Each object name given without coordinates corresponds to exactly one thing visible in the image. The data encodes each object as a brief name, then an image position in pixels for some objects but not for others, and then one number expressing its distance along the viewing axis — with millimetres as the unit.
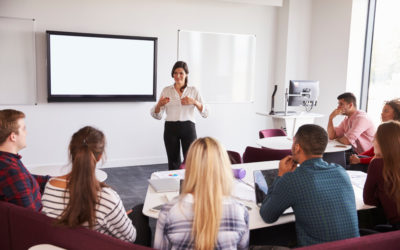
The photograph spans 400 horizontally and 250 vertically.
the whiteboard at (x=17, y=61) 5078
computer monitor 5527
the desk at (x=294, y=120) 5623
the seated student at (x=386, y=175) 2248
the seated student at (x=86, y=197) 1713
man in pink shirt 4242
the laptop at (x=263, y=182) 2295
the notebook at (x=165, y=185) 2529
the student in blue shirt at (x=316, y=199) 1924
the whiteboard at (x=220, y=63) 6238
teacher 4395
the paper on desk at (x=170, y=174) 2857
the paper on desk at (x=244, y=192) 2434
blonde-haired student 1545
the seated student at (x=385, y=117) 3586
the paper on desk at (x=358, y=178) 2822
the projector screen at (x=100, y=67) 5371
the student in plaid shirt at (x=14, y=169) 2057
